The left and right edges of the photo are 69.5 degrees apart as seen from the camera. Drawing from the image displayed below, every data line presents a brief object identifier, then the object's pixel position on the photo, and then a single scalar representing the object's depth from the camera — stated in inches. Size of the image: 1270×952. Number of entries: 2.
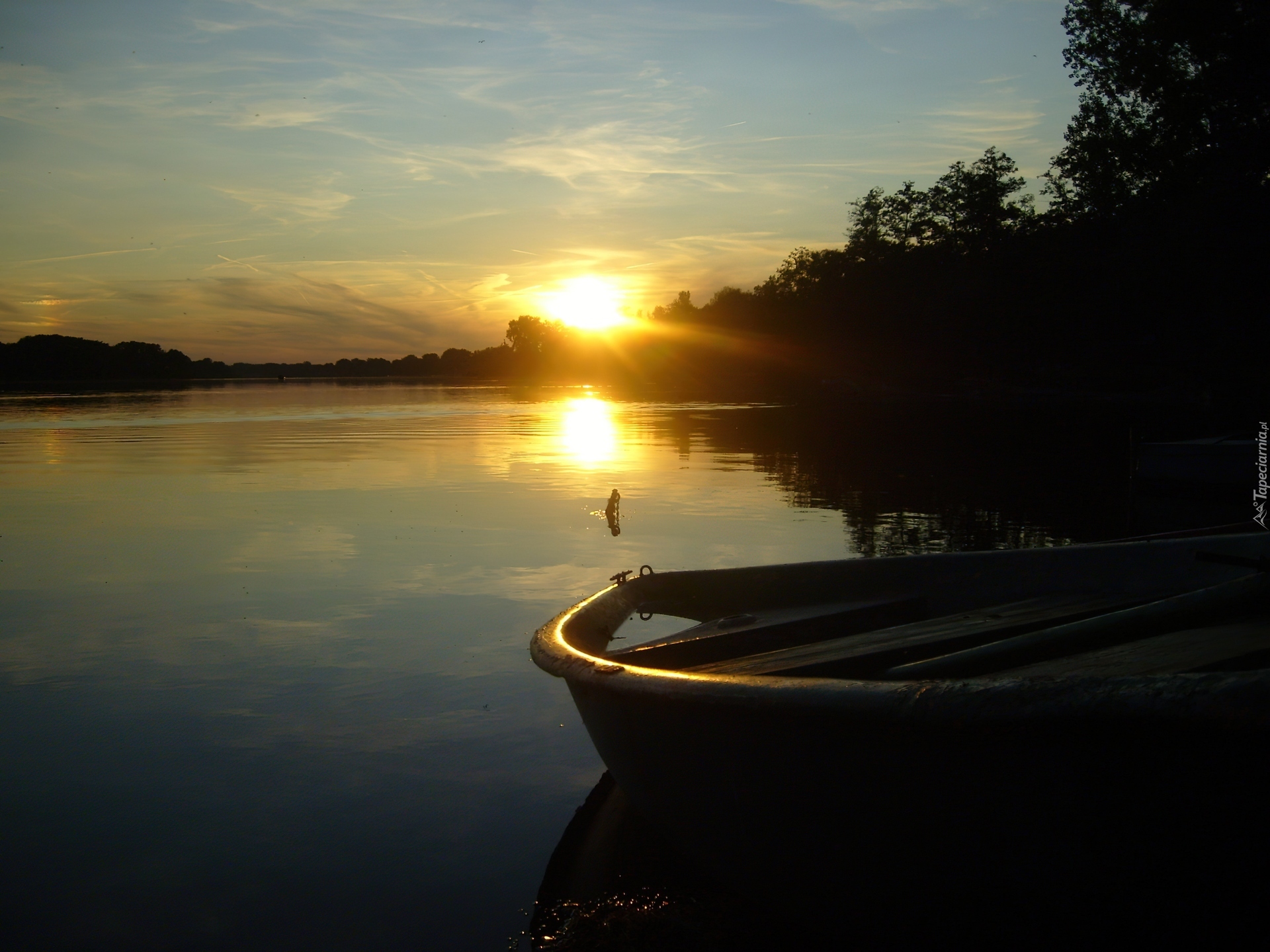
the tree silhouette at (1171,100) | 1225.4
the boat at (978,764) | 94.4
